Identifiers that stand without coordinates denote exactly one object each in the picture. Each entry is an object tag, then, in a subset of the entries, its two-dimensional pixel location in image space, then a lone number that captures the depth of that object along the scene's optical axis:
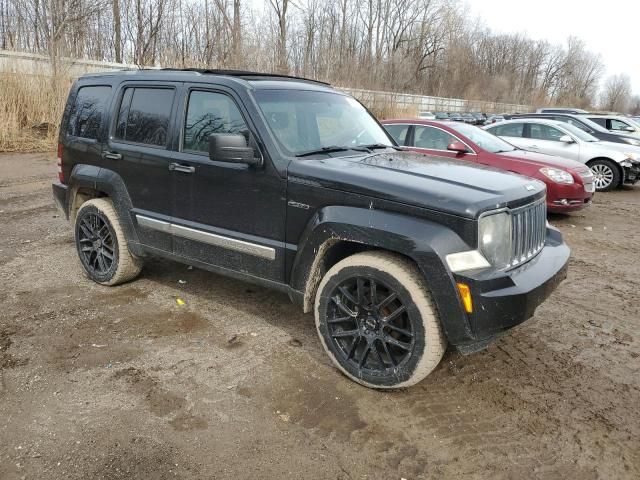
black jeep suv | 2.98
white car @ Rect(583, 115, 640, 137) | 17.12
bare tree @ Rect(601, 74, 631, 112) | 86.81
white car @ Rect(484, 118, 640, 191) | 11.59
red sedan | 8.27
